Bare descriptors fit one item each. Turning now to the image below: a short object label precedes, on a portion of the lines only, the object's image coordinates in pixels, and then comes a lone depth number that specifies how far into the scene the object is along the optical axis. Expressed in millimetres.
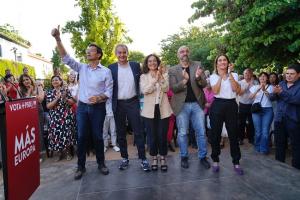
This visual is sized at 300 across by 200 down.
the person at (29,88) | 4389
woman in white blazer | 3418
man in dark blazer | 3508
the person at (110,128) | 4999
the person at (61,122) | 4302
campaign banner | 1864
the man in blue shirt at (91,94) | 3396
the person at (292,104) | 3552
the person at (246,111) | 4802
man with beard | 3505
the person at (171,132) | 4729
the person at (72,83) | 5027
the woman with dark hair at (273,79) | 4760
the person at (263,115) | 4305
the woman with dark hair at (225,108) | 3323
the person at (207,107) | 4797
